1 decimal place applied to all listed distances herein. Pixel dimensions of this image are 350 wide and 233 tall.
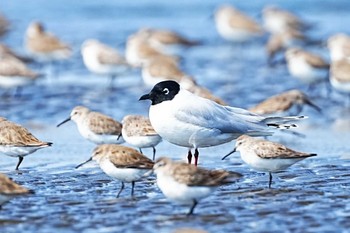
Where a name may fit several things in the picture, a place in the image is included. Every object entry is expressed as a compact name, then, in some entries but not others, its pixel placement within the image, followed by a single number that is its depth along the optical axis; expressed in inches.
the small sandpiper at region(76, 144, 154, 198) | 347.3
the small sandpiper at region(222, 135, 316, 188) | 362.6
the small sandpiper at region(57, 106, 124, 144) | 444.8
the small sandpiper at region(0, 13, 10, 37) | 894.9
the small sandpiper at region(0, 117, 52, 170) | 393.7
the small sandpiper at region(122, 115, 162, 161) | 421.1
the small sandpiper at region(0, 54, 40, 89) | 633.6
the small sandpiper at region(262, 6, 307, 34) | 949.2
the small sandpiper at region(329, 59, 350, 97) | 603.8
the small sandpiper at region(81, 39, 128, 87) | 689.0
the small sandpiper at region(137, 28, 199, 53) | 837.8
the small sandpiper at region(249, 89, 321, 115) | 511.2
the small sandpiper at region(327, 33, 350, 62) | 719.7
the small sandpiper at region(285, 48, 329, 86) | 657.0
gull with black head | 383.2
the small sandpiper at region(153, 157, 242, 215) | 311.3
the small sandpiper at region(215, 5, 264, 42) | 904.3
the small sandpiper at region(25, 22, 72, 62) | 759.7
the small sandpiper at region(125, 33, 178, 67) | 735.7
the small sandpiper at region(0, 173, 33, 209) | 309.6
